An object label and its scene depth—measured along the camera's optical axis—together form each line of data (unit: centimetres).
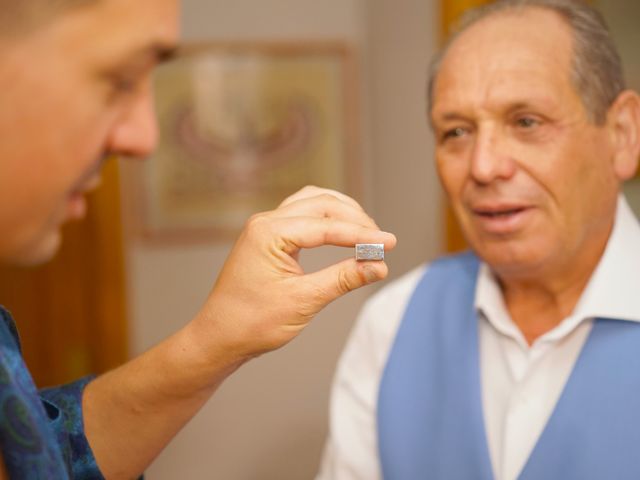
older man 108
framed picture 259
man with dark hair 54
